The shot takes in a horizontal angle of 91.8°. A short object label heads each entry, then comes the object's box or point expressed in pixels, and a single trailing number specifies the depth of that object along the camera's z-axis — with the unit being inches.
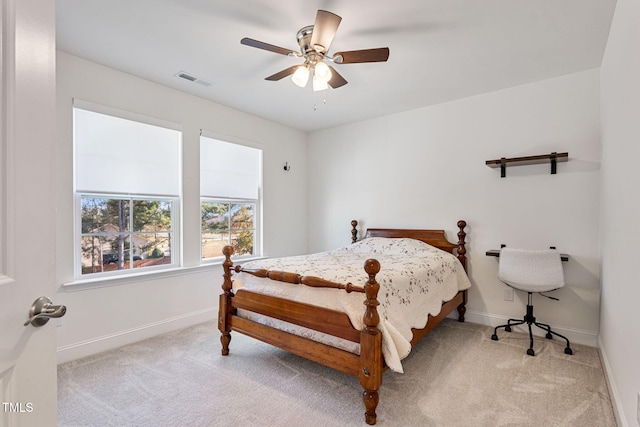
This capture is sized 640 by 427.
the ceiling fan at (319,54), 74.9
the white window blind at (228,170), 141.7
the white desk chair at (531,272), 105.7
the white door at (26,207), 28.5
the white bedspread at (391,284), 76.5
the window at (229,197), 142.8
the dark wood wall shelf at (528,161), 113.7
